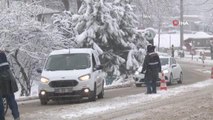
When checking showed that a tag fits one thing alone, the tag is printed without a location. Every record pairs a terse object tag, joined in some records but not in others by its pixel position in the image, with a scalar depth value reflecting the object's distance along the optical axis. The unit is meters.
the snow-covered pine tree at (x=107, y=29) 35.84
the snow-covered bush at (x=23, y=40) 28.69
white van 17.53
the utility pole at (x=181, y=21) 70.69
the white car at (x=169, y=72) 28.47
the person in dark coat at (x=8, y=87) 12.10
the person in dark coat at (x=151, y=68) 19.95
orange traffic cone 21.62
